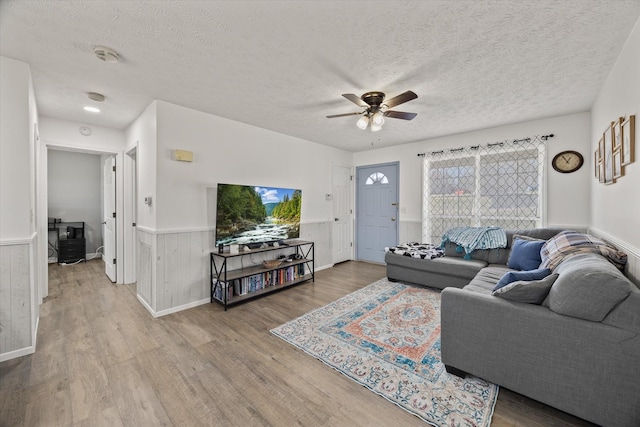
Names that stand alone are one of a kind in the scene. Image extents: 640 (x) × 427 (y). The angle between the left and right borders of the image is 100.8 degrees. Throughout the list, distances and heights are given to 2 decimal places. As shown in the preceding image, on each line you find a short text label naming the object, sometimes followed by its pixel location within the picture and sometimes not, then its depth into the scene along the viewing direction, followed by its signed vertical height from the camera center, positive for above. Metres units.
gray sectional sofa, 1.39 -0.79
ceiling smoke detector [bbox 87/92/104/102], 2.81 +1.19
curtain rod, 3.67 +1.01
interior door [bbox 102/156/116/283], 4.21 -0.17
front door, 5.33 -0.04
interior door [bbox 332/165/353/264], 5.46 -0.13
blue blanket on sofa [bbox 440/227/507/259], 3.64 -0.42
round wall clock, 3.49 +0.65
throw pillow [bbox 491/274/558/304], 1.69 -0.52
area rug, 1.68 -1.22
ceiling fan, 2.50 +1.02
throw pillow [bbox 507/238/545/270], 2.98 -0.53
